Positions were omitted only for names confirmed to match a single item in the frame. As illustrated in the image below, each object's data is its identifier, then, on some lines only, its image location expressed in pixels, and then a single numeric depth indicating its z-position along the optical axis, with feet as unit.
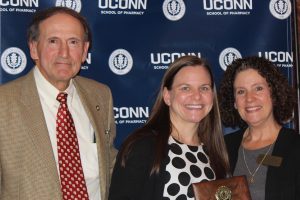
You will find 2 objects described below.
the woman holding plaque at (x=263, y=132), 10.05
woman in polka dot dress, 9.34
